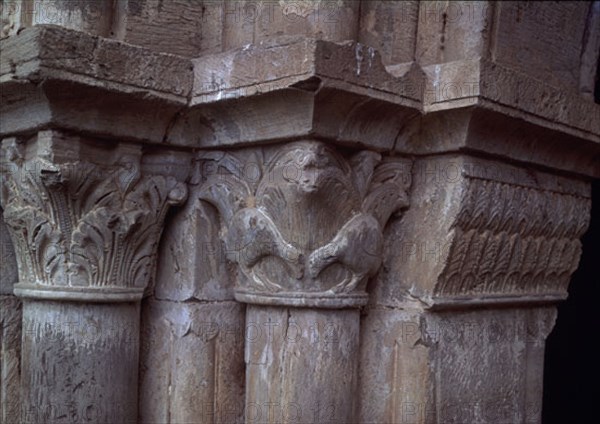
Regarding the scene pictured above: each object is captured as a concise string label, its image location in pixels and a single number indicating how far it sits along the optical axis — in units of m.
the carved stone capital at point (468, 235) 2.03
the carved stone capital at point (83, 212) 1.86
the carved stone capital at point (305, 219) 1.85
